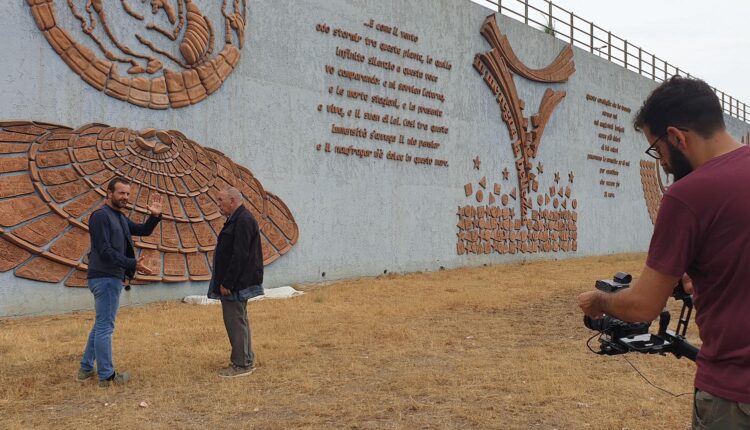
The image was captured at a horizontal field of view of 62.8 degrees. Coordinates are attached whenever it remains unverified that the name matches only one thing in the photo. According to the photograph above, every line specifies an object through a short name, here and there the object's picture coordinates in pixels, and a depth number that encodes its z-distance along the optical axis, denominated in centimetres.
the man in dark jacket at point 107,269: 484
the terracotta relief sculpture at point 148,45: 818
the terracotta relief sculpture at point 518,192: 1474
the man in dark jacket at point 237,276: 521
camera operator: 167
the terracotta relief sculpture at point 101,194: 750
